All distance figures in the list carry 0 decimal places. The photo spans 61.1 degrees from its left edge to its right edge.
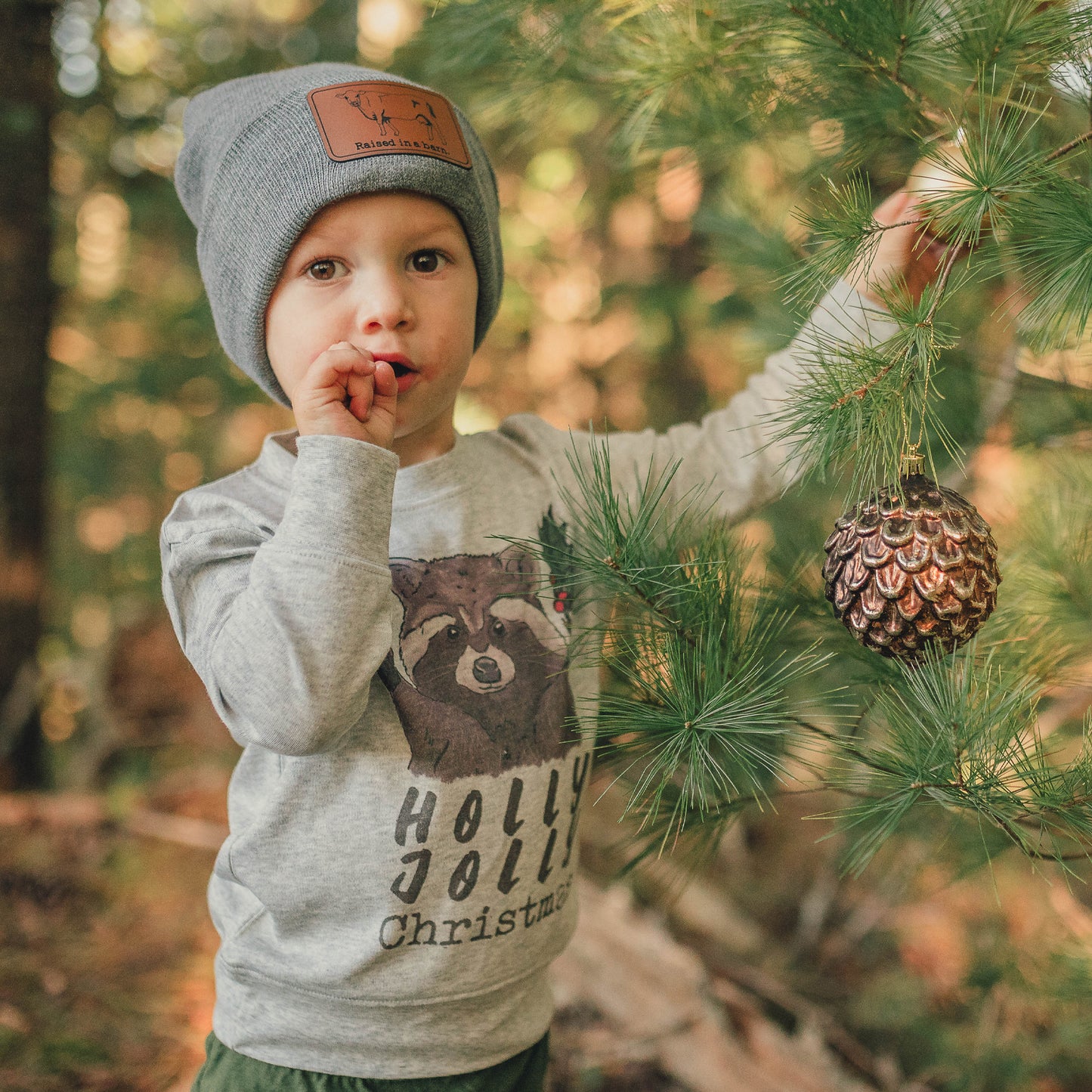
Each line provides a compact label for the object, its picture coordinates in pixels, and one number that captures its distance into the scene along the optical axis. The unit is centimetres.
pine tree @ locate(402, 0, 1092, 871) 51
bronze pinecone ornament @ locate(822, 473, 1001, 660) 48
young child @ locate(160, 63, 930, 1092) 65
